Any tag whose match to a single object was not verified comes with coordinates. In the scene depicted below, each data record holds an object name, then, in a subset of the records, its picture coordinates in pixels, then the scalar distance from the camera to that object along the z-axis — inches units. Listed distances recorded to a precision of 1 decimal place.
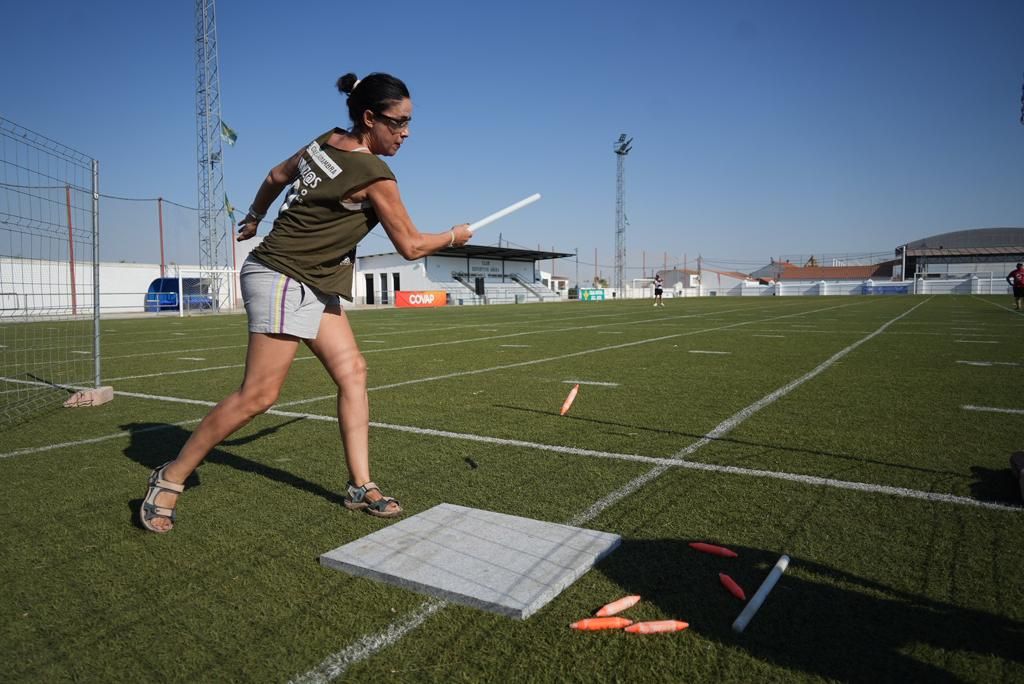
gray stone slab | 96.0
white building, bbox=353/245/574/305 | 2434.8
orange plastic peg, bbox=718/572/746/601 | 95.3
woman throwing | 121.8
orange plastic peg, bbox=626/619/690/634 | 86.7
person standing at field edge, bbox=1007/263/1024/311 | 1027.9
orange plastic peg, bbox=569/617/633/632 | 87.4
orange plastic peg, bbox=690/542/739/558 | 109.0
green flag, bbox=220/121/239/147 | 1620.3
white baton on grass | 86.6
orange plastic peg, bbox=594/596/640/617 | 90.8
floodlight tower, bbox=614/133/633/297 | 3260.3
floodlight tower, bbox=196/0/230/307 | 1561.3
